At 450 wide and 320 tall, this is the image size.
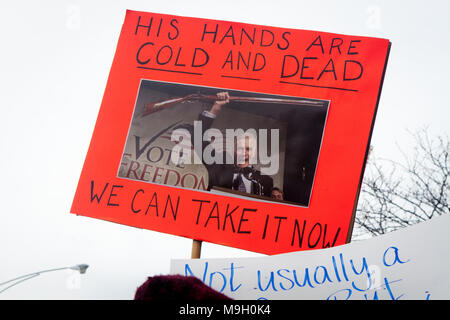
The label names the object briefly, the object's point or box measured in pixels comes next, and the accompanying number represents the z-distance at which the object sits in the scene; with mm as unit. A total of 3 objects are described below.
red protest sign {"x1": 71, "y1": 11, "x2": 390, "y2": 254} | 2059
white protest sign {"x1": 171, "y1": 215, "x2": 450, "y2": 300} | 1300
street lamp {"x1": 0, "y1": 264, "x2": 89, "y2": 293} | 9274
